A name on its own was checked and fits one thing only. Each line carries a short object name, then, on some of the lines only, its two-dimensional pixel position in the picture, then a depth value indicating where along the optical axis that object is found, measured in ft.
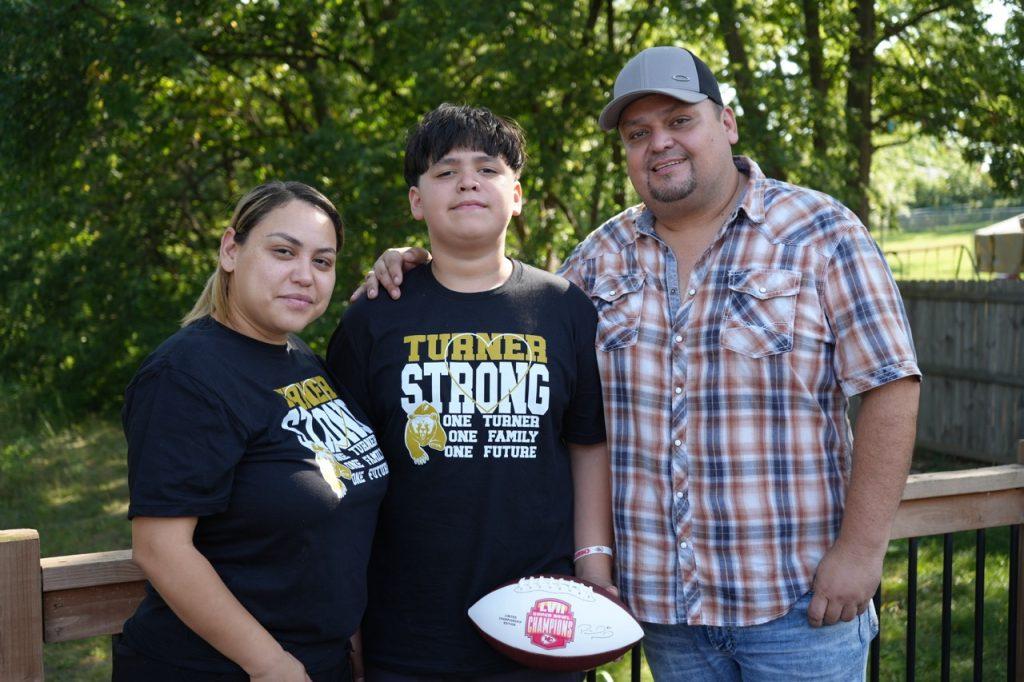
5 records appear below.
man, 8.14
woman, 6.56
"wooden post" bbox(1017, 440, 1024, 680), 10.84
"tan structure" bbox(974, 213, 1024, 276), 50.19
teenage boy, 7.93
